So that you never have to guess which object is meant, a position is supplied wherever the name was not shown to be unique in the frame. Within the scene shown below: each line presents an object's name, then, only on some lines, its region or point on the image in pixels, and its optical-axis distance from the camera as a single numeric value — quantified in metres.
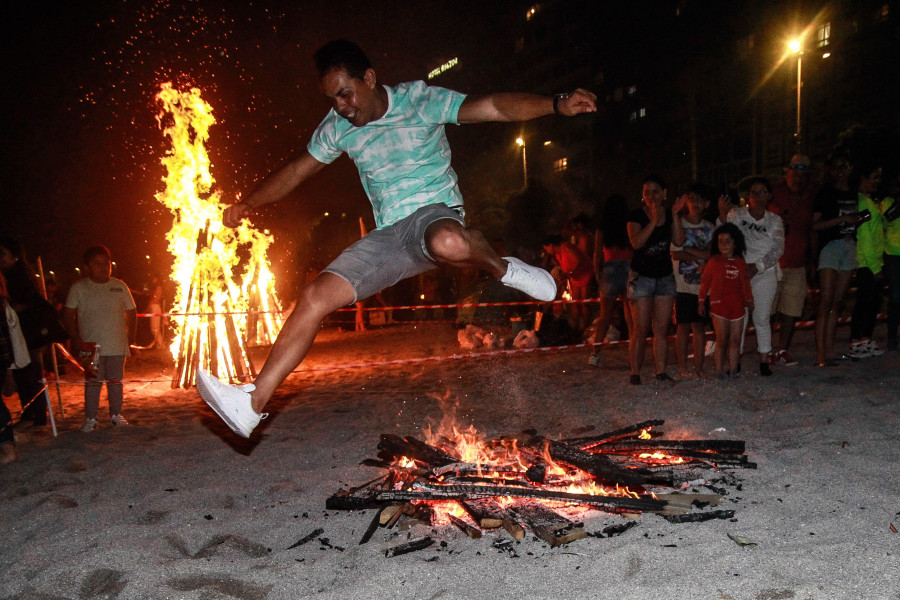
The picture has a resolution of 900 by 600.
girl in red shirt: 6.00
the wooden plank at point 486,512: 3.07
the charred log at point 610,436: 4.16
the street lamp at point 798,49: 20.08
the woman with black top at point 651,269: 6.06
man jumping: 3.12
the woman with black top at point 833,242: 6.30
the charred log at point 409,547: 2.91
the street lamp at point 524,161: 39.69
